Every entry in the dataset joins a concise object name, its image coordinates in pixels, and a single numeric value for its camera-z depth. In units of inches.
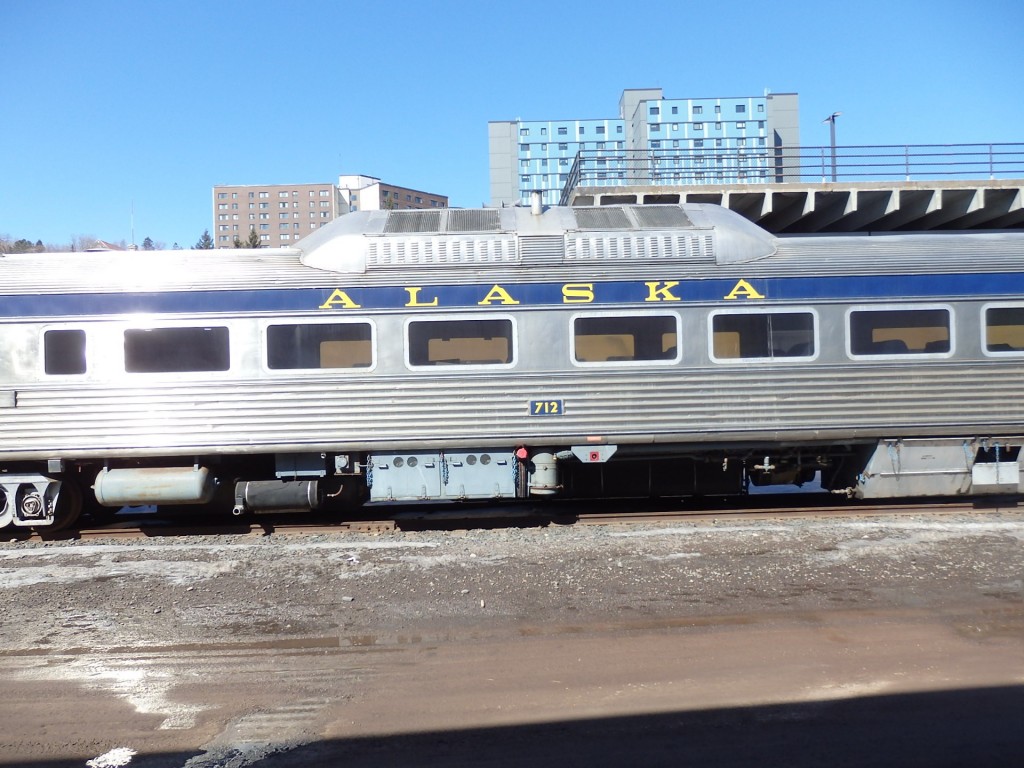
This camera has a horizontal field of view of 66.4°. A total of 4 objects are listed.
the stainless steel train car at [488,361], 343.6
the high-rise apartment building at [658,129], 2662.4
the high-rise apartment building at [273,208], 4197.8
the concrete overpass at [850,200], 701.3
